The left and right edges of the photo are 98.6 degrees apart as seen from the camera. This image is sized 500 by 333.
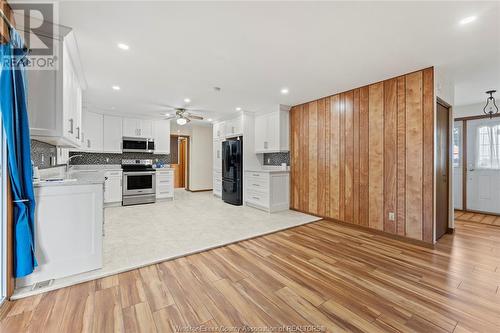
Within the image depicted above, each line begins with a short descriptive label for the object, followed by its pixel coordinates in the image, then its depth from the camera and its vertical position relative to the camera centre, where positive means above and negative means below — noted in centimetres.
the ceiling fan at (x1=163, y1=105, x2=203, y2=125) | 507 +131
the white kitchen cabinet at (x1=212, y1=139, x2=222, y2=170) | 666 +41
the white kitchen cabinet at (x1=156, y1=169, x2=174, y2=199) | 596 -46
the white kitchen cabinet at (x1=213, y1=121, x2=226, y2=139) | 650 +115
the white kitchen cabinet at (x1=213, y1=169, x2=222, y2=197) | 664 -50
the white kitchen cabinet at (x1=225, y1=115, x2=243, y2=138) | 575 +112
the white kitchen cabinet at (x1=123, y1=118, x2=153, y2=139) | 582 +109
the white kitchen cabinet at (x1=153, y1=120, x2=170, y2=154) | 626 +93
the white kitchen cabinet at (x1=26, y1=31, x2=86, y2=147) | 201 +68
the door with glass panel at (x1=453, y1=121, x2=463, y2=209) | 507 +7
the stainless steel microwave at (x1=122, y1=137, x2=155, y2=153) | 579 +60
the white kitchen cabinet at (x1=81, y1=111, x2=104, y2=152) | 525 +89
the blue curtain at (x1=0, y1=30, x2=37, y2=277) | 164 +16
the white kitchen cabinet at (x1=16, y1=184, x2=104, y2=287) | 191 -60
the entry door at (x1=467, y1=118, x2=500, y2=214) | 463 +3
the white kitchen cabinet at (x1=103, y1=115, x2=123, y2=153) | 554 +86
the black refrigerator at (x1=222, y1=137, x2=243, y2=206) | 559 -11
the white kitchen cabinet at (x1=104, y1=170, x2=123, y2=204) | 523 -48
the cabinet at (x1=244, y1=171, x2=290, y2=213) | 482 -54
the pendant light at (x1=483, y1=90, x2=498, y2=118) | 450 +126
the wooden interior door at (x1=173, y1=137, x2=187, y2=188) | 883 -4
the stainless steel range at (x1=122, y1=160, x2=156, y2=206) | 547 -40
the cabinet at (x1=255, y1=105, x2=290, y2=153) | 507 +88
